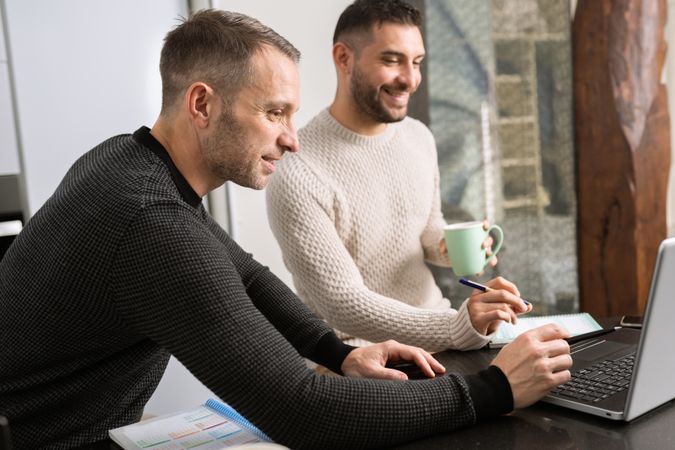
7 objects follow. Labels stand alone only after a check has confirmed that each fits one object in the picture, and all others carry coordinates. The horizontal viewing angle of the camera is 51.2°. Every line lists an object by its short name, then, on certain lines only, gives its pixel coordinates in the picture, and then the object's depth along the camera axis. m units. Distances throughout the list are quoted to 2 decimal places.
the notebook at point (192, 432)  0.99
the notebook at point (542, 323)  1.36
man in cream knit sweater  1.66
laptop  0.86
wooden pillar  2.56
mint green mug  1.58
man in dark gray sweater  0.94
